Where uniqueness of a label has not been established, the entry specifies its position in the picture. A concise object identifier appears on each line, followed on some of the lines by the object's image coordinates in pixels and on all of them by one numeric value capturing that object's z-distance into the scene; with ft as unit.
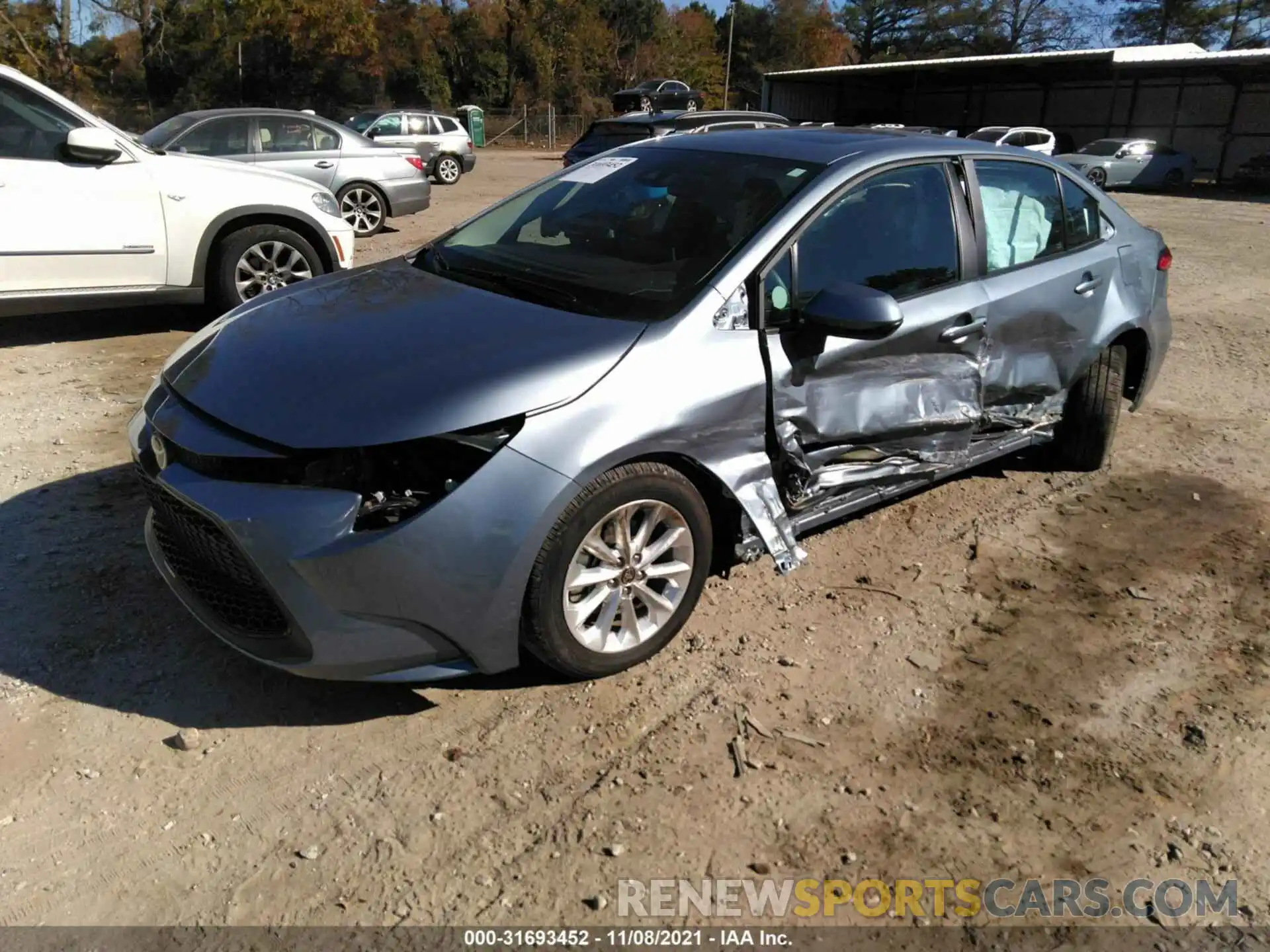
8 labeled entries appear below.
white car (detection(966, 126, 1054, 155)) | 76.69
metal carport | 100.73
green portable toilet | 136.36
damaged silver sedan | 8.64
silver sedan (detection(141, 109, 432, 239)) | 36.01
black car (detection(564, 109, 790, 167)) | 50.08
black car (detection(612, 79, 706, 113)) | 91.91
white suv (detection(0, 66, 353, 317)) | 19.80
